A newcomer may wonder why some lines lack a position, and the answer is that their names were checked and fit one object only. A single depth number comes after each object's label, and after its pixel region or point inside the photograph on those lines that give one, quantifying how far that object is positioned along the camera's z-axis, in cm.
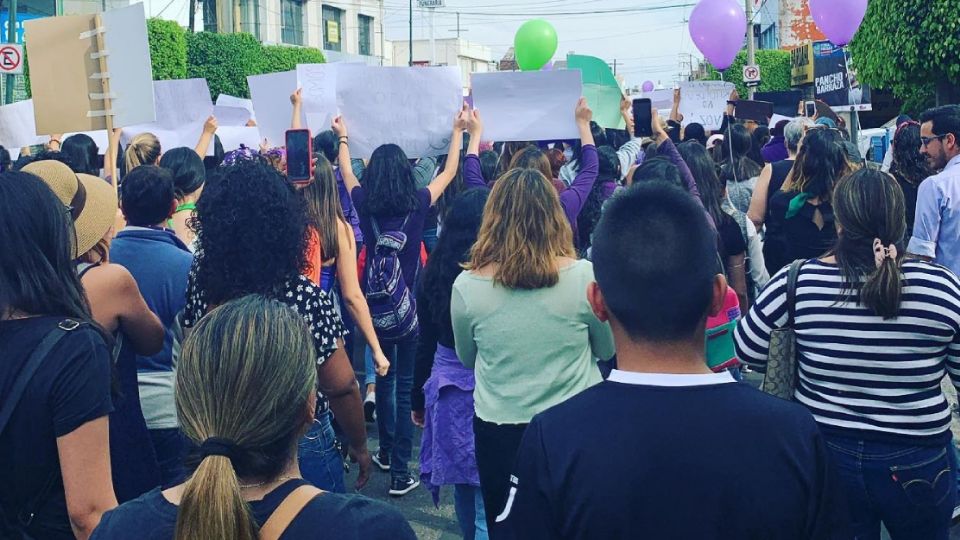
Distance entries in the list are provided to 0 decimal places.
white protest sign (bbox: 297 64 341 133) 670
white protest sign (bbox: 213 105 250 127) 986
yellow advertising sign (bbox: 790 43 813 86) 3253
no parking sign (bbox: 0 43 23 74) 1452
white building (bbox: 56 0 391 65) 4391
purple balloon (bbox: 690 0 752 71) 1202
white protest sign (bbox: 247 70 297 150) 693
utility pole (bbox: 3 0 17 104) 1723
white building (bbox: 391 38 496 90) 9588
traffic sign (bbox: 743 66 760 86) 2139
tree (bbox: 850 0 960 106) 1456
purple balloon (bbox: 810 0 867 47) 984
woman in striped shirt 295
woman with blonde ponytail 163
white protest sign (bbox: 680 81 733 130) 1157
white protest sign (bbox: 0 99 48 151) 900
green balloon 1023
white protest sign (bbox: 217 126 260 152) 903
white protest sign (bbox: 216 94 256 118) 1026
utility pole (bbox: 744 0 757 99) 3223
